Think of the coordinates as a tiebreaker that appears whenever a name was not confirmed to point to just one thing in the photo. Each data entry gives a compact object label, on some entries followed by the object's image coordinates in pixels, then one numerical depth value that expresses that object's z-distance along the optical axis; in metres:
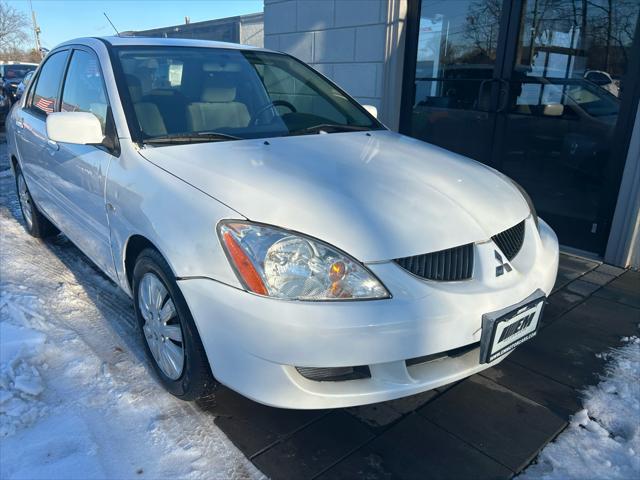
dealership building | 3.86
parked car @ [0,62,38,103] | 16.05
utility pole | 43.61
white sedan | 1.69
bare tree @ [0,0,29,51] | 36.53
